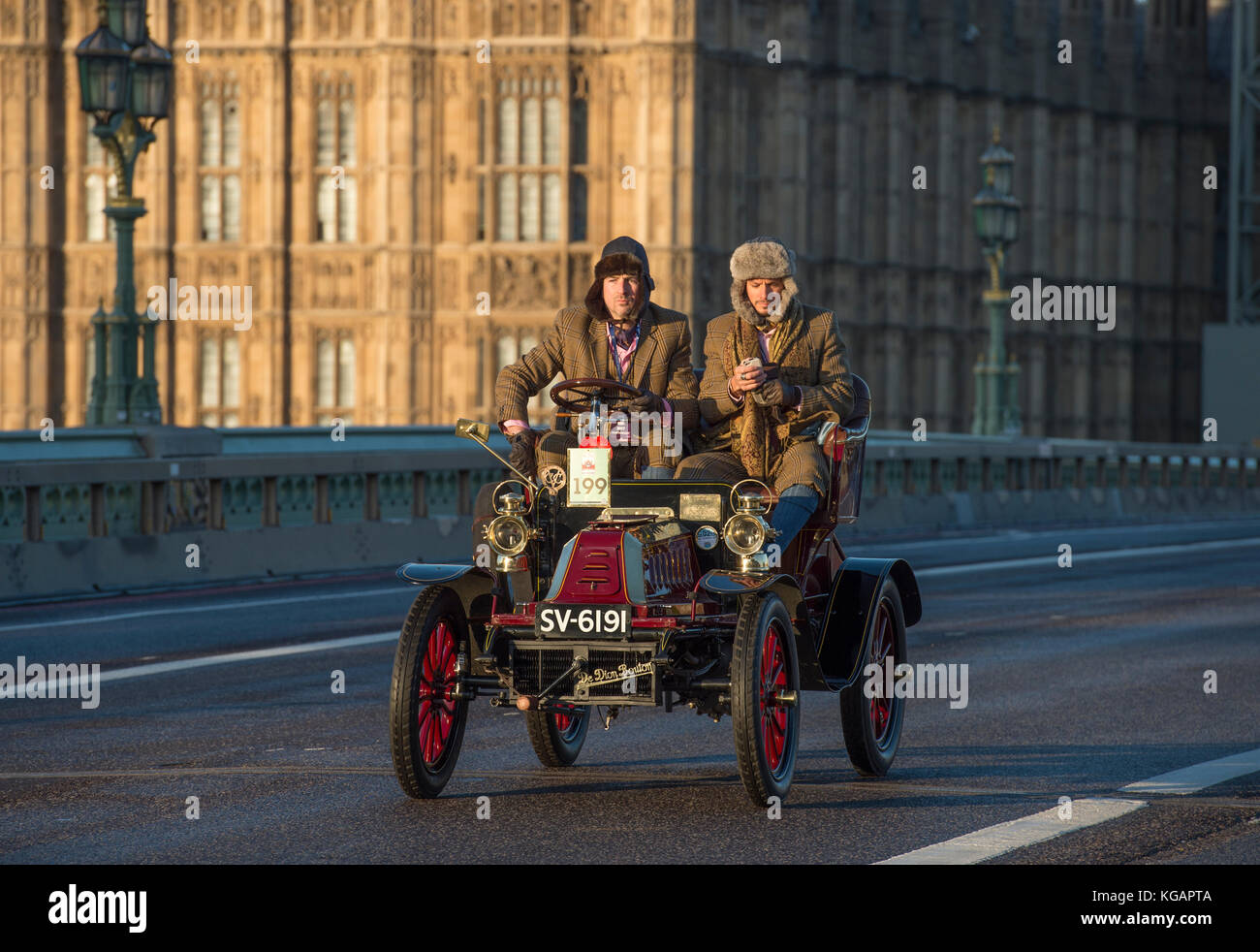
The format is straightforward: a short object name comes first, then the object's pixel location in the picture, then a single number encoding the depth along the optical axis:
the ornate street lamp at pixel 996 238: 38.09
